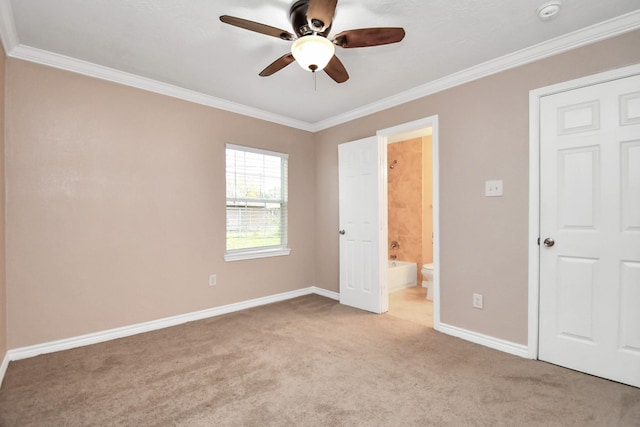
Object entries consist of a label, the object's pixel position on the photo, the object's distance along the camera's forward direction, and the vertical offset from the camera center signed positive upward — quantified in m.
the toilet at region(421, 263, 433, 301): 4.22 -0.95
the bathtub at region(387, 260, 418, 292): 4.78 -1.08
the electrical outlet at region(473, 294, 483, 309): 2.81 -0.86
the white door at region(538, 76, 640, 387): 2.10 -0.16
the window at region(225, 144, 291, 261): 3.78 +0.06
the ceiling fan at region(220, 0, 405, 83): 1.71 +1.06
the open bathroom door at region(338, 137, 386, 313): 3.70 -0.21
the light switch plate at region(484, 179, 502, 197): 2.70 +0.18
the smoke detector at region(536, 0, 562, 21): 1.94 +1.30
